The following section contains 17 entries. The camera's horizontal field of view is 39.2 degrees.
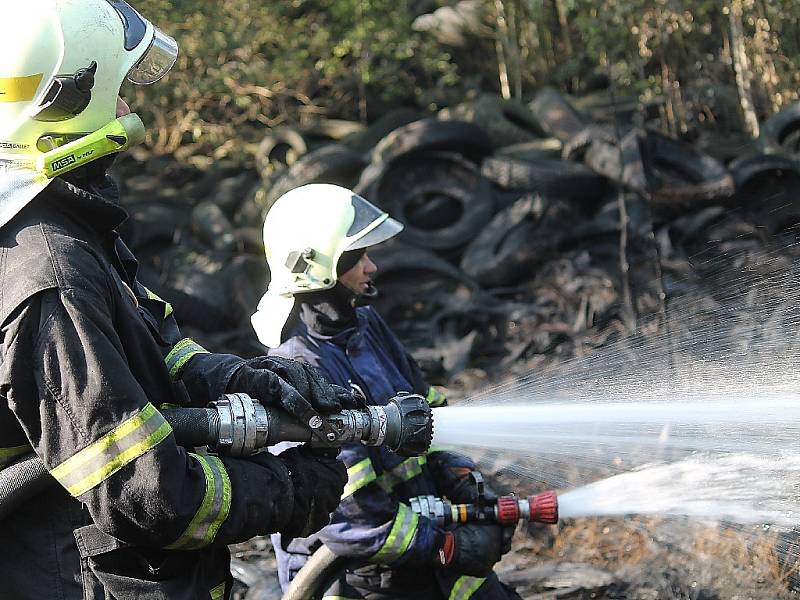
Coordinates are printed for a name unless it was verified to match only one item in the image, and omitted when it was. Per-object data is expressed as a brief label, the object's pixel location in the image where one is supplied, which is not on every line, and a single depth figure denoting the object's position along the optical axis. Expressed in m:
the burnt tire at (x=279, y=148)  12.14
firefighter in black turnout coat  2.07
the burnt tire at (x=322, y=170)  10.55
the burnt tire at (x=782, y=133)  10.41
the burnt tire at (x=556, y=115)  11.33
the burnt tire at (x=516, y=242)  9.79
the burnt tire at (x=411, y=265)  9.76
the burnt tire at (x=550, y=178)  10.20
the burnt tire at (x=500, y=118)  11.56
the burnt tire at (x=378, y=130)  11.79
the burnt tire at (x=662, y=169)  9.78
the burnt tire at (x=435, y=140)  10.50
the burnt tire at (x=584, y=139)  10.31
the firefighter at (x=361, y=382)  3.35
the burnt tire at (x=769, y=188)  9.62
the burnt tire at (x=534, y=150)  11.01
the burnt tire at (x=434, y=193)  10.48
